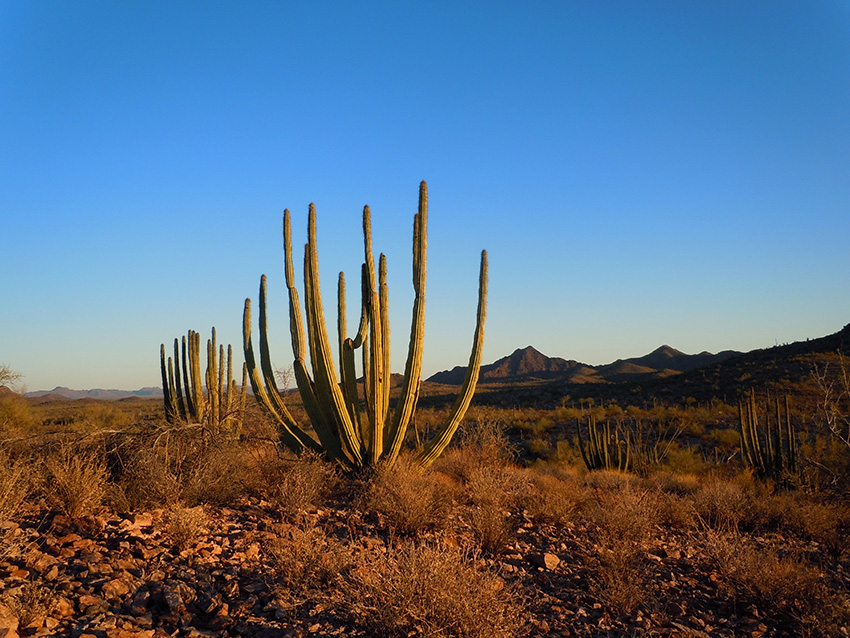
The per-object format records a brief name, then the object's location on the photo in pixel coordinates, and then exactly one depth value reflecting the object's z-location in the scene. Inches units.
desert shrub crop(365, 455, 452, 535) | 244.4
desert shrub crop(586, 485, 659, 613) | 196.4
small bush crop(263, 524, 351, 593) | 181.2
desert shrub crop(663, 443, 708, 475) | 553.7
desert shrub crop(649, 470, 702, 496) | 416.5
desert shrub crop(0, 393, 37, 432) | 672.1
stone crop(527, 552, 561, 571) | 232.8
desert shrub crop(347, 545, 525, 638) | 153.5
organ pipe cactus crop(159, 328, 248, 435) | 549.6
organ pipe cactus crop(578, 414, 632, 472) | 545.0
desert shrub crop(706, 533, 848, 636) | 184.9
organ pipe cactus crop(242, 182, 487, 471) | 318.3
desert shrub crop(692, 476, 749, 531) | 313.1
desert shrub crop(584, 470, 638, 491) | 394.9
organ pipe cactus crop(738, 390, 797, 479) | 500.7
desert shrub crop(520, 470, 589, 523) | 296.7
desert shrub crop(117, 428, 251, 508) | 231.5
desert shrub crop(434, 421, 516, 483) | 394.9
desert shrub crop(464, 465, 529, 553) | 243.0
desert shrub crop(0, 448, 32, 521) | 193.0
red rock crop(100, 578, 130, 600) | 160.6
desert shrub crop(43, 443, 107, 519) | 208.7
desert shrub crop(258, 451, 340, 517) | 252.4
